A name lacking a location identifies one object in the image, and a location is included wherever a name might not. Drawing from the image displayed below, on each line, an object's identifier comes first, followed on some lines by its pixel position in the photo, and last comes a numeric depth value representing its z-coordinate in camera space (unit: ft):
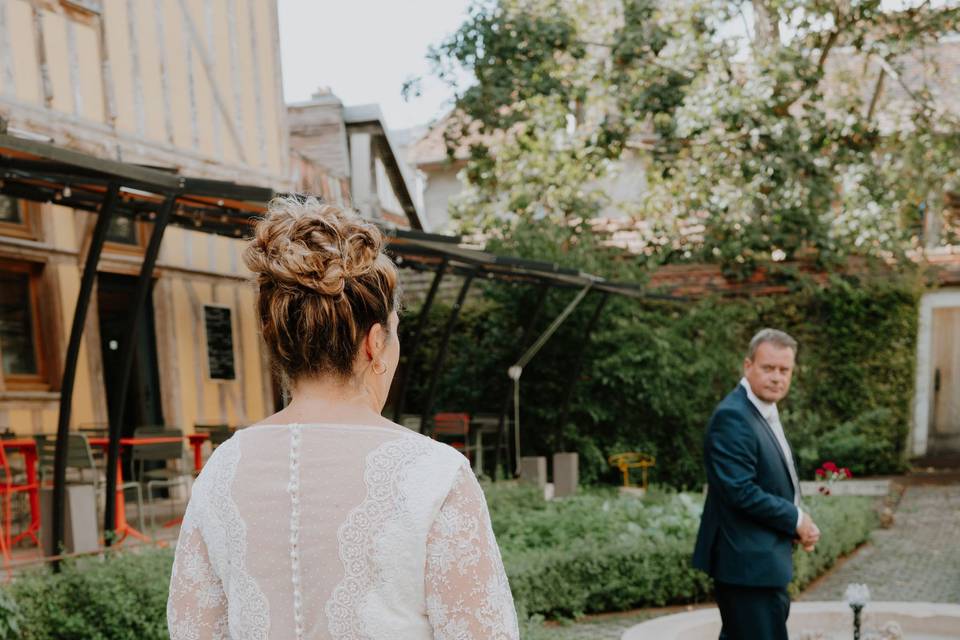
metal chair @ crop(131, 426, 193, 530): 24.17
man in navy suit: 12.26
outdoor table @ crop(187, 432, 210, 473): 28.58
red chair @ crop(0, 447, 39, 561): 20.76
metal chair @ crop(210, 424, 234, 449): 28.02
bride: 4.62
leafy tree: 45.09
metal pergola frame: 16.69
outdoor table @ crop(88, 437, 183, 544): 22.04
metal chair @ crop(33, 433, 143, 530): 22.11
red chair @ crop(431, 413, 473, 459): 37.19
